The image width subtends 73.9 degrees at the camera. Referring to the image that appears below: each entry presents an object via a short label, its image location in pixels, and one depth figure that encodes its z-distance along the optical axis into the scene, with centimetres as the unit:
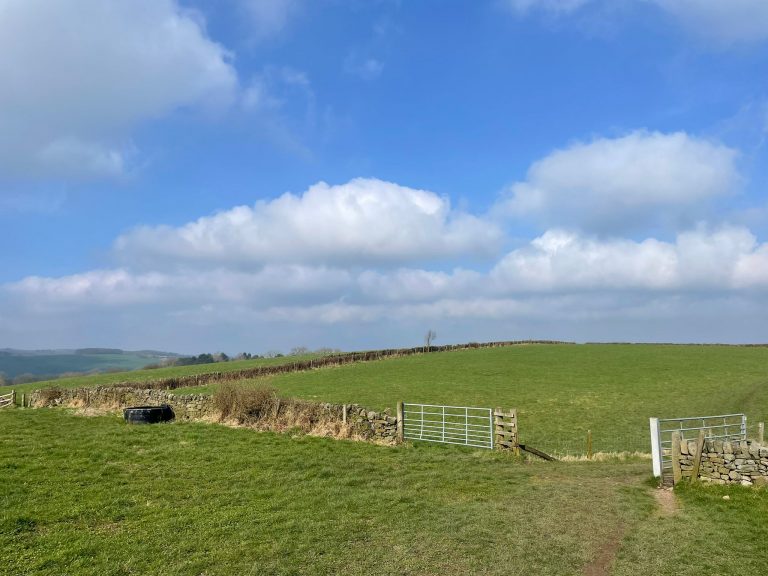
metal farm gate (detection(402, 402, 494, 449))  1931
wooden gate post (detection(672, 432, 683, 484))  1293
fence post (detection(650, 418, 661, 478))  1324
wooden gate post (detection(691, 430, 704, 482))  1271
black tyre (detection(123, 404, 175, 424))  2044
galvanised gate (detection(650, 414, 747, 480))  1320
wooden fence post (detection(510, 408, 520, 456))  1700
